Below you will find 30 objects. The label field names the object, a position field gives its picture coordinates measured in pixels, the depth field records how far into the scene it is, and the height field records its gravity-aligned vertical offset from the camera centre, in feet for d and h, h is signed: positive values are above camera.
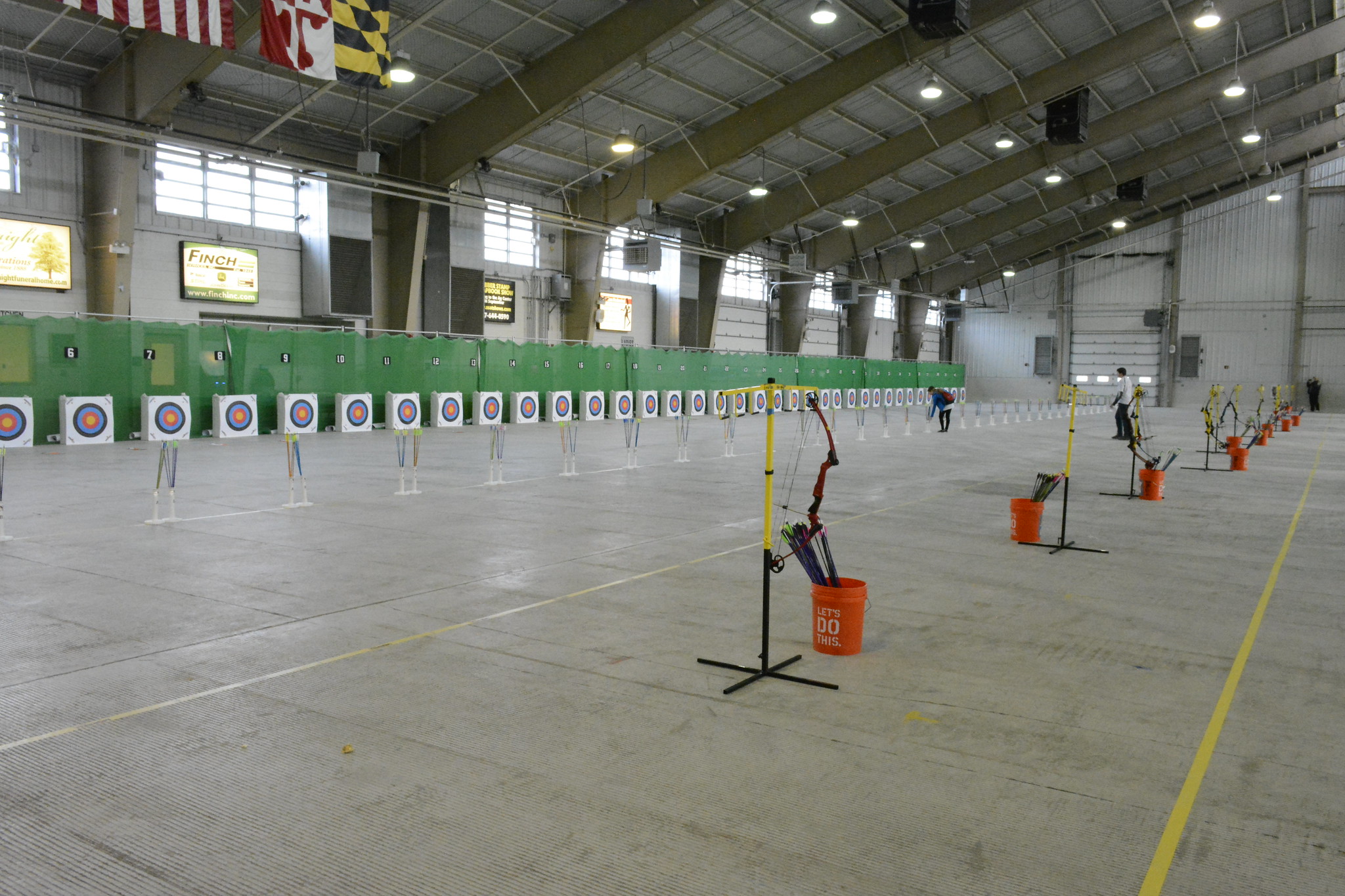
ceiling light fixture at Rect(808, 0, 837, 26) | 58.34 +24.96
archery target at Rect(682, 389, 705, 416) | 123.34 -0.42
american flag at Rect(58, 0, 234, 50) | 40.86 +17.44
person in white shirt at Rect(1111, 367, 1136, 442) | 81.28 -0.81
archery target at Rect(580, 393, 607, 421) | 108.06 -0.96
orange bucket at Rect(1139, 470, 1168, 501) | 46.68 -4.07
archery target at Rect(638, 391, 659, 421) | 115.34 -0.82
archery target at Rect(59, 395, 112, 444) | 65.41 -2.22
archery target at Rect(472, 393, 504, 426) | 96.27 -1.31
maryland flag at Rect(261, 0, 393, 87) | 46.83 +19.05
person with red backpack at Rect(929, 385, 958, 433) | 97.38 +0.03
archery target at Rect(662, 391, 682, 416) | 118.62 -0.55
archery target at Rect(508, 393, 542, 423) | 99.66 -1.23
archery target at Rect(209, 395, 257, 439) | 73.56 -2.01
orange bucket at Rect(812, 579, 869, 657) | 19.85 -4.76
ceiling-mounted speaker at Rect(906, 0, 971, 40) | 62.64 +26.87
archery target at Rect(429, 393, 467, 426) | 91.20 -1.38
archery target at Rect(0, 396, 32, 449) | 62.18 -2.35
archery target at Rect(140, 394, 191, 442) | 69.62 -2.11
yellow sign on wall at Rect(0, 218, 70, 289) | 69.21 +10.40
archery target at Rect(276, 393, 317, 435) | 78.74 -1.81
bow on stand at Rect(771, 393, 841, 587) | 19.79 -3.15
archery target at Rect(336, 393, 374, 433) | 83.30 -1.71
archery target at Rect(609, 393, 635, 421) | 110.73 -0.93
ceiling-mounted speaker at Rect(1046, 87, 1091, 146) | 93.20 +29.44
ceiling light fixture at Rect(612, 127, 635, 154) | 82.79 +23.20
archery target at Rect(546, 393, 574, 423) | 104.17 -1.13
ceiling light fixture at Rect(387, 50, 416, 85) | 70.18 +25.37
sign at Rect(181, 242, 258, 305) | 80.04 +10.67
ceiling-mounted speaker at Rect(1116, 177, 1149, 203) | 136.15 +32.43
